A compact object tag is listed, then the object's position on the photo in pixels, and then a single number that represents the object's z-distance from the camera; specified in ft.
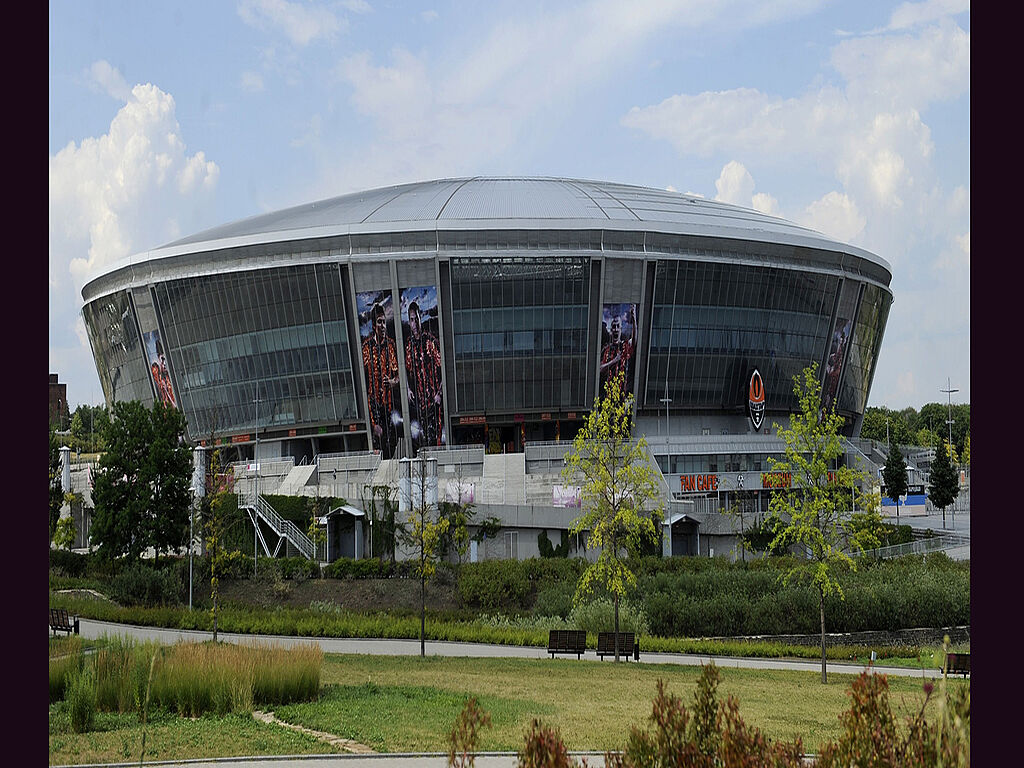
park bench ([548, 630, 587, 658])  91.86
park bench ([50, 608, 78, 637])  95.97
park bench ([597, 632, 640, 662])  90.79
